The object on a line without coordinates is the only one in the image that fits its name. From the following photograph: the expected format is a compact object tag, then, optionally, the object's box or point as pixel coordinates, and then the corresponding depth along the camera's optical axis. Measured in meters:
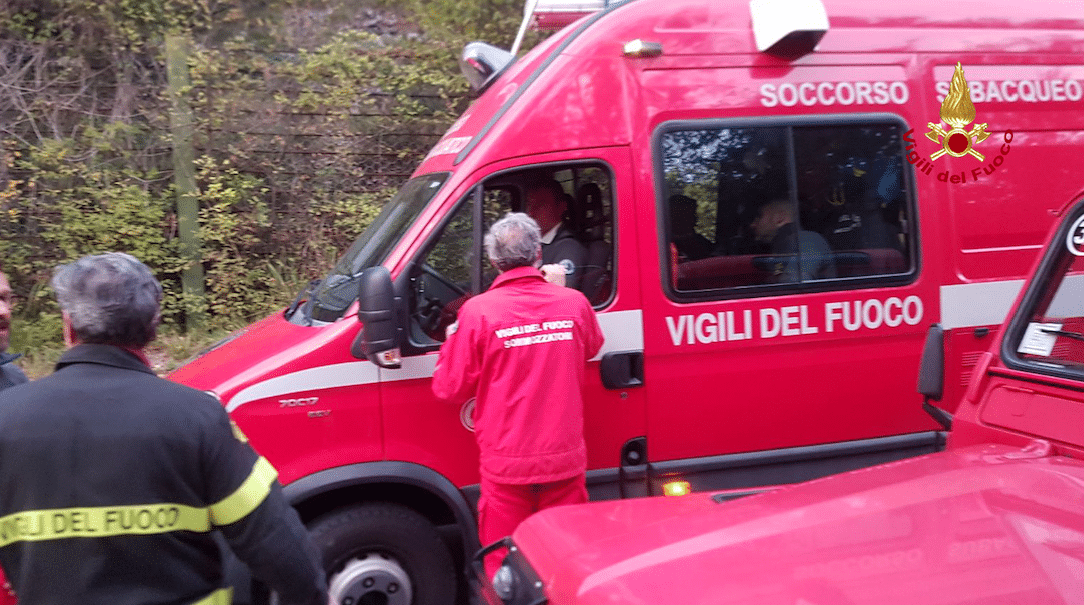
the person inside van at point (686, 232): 4.02
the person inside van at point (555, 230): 4.04
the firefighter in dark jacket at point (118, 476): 1.88
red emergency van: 3.70
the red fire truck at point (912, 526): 1.82
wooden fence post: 8.29
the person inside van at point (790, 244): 4.16
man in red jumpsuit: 3.41
